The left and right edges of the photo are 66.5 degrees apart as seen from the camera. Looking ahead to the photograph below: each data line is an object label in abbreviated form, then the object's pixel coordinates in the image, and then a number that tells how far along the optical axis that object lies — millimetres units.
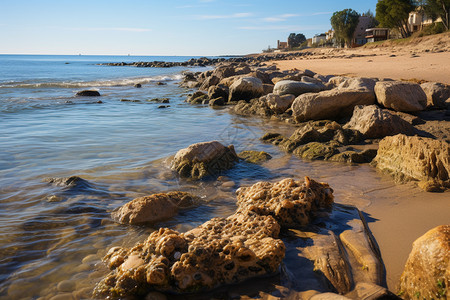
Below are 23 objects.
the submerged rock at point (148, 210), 3824
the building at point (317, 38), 95306
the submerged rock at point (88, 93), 17594
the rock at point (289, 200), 3357
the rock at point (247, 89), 13328
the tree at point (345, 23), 60500
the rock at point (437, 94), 7980
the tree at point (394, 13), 41188
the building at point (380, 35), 59500
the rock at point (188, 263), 2459
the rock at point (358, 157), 5656
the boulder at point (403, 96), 7457
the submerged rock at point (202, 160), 5450
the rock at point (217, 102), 13797
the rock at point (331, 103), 8055
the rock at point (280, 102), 10336
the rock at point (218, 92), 14586
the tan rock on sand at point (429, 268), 2000
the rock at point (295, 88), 10797
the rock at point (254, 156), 6137
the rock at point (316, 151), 6043
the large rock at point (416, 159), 4180
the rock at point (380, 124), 6539
